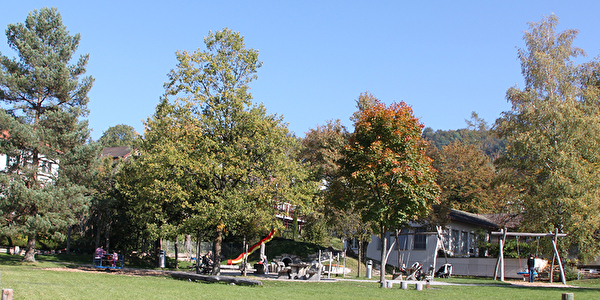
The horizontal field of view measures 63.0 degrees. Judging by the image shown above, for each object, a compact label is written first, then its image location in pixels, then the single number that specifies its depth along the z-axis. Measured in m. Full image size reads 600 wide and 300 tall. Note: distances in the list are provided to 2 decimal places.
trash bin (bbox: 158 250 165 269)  32.41
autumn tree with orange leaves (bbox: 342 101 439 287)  23.17
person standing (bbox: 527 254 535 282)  27.34
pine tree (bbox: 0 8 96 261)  25.94
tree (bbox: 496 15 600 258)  25.27
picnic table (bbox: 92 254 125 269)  26.55
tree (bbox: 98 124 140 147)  105.78
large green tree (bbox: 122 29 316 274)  23.19
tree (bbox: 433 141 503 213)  49.16
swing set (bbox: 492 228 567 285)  25.69
